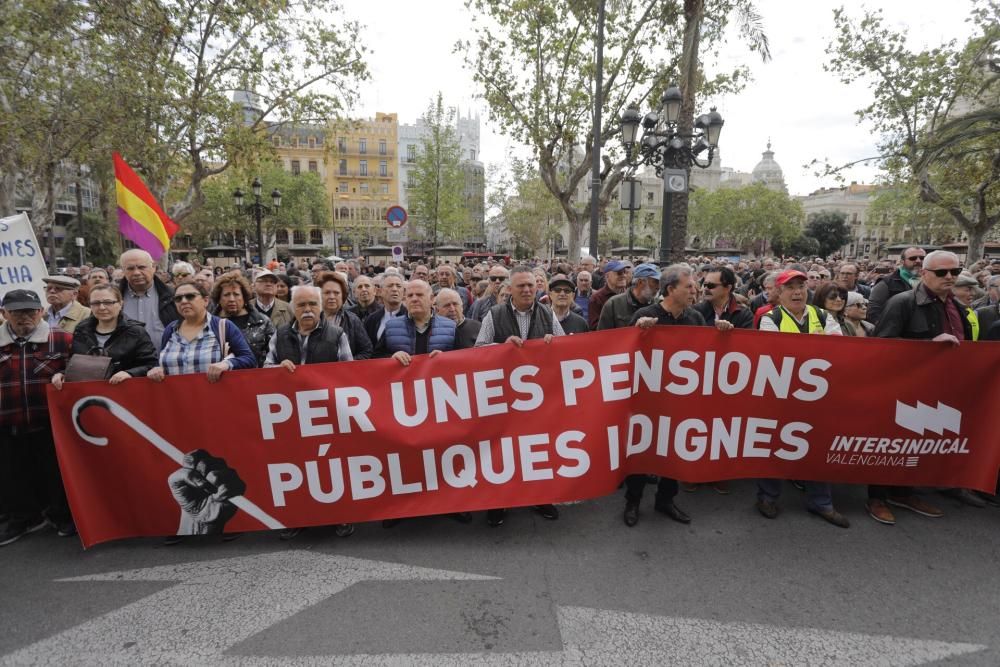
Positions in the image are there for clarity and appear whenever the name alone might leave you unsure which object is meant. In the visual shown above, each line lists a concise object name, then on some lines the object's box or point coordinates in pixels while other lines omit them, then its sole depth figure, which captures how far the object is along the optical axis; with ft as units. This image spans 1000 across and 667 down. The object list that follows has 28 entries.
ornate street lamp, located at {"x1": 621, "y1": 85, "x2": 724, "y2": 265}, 33.06
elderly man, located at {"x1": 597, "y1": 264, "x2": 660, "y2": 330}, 14.49
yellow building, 194.08
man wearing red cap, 12.48
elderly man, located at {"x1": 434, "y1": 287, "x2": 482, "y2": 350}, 14.26
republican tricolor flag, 18.88
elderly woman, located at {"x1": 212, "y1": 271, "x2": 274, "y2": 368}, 14.71
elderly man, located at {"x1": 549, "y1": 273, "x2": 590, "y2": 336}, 14.38
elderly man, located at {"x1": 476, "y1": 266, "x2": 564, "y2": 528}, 12.74
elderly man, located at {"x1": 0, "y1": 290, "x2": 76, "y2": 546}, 11.35
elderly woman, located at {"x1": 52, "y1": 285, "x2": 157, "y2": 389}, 11.62
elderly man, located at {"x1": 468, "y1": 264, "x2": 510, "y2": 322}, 20.79
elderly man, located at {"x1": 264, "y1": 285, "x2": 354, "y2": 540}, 11.98
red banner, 11.08
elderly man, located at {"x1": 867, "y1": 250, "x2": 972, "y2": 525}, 12.44
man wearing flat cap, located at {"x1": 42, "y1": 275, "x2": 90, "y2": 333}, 15.66
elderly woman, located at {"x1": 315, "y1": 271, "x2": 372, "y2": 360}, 13.93
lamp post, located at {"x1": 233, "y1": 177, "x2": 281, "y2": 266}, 54.08
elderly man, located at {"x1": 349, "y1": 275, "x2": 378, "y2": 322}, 19.21
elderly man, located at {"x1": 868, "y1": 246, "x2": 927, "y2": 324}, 19.25
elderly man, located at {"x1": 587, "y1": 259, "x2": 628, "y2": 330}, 19.61
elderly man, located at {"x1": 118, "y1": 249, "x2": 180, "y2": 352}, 15.03
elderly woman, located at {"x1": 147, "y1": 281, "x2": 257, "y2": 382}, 11.70
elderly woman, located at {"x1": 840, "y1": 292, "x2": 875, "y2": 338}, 15.15
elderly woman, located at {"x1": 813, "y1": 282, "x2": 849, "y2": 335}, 15.38
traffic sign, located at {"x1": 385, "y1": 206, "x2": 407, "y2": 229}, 36.40
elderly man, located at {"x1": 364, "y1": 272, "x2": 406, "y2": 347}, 16.79
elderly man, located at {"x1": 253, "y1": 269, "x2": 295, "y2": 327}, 18.02
